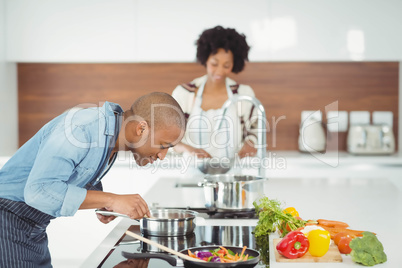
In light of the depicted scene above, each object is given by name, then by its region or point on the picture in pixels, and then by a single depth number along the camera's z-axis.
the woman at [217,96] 3.36
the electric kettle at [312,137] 4.30
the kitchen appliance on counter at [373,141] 4.21
